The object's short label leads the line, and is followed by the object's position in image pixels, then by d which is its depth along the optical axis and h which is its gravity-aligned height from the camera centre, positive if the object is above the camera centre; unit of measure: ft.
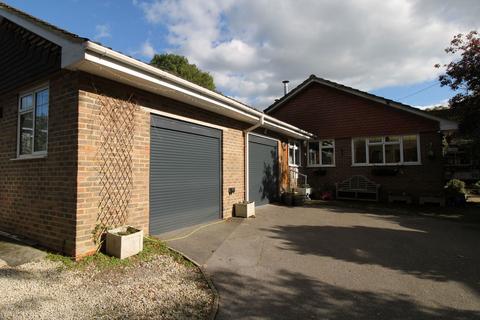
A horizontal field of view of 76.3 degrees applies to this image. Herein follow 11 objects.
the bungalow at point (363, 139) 42.96 +5.77
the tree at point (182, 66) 93.56 +34.74
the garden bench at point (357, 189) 45.52 -1.82
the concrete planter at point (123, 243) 15.66 -3.36
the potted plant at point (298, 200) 38.86 -2.88
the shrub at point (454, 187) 44.14 -1.71
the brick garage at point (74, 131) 15.75 +2.82
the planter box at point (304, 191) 43.35 -1.97
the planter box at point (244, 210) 28.58 -3.02
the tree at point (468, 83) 34.91 +10.97
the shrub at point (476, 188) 62.32 -2.47
